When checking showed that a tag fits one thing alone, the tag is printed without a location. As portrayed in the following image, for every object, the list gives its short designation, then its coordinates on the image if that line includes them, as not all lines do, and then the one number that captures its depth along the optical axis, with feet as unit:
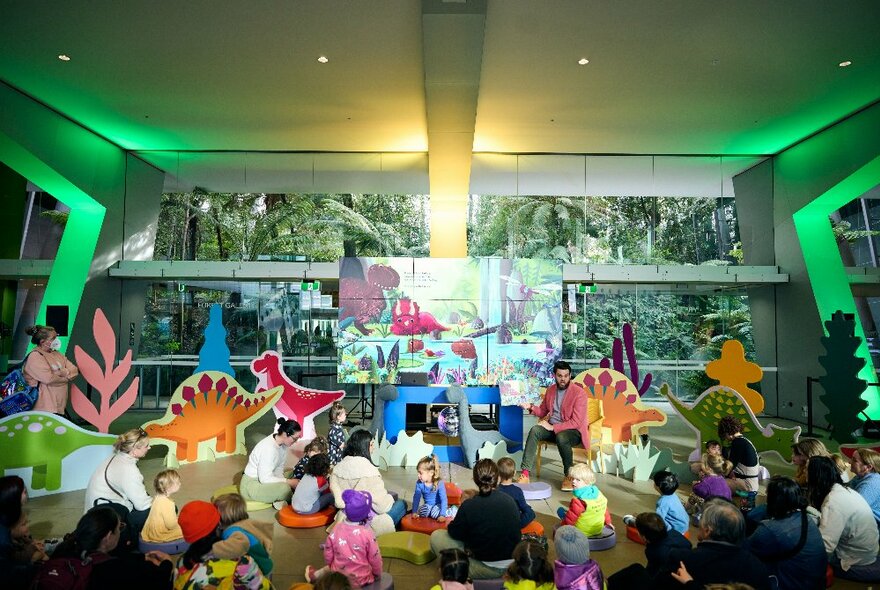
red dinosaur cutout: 30.83
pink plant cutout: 24.63
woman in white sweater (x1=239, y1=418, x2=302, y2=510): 20.80
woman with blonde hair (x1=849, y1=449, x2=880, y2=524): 15.87
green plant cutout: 29.58
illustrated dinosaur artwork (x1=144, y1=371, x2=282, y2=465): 26.94
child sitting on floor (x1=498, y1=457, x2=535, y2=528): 16.90
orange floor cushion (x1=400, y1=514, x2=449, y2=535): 17.79
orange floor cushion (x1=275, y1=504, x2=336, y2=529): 18.98
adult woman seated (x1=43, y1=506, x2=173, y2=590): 10.41
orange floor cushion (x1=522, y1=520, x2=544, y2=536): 17.59
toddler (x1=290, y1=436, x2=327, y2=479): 20.98
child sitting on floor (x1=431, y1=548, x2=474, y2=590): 10.87
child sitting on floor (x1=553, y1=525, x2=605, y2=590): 12.05
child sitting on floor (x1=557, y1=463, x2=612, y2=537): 16.89
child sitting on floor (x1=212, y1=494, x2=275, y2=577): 12.46
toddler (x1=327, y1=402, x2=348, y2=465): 22.30
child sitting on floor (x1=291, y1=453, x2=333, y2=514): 19.07
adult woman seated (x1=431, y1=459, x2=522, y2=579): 14.15
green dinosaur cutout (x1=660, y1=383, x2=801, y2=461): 25.00
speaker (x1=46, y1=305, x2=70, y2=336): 31.91
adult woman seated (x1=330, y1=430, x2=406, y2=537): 17.66
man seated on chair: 24.90
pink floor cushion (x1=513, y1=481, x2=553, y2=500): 22.18
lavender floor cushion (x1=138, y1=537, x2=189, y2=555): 15.88
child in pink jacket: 13.67
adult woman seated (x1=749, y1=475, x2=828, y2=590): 13.04
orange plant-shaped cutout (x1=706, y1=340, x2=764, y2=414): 28.25
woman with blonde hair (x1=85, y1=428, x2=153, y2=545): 16.71
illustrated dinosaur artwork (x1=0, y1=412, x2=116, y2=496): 22.12
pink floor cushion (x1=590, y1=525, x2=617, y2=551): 16.97
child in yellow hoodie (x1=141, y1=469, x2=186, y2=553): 15.98
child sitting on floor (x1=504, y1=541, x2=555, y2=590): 10.69
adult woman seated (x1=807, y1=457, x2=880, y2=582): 14.69
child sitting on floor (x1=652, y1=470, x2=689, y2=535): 16.38
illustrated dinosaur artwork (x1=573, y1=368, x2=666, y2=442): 28.35
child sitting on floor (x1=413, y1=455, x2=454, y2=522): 18.31
